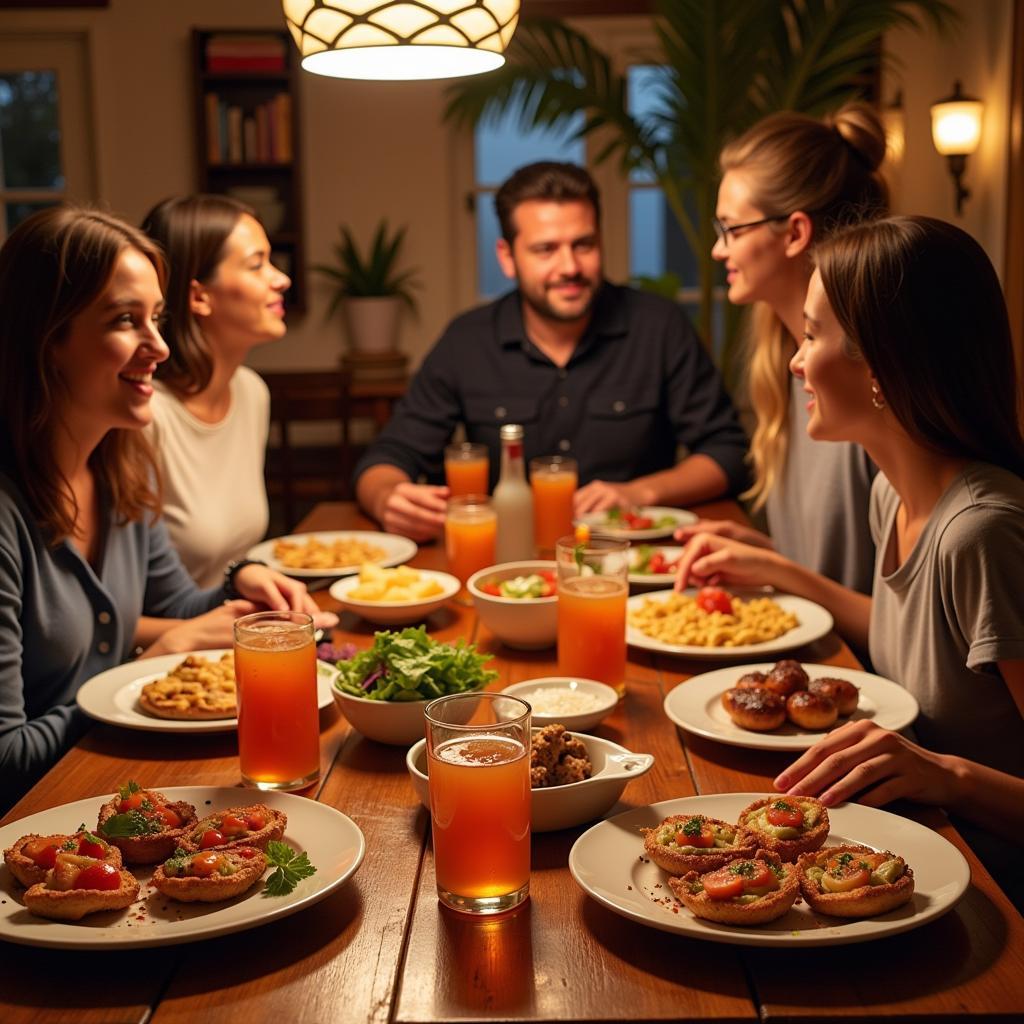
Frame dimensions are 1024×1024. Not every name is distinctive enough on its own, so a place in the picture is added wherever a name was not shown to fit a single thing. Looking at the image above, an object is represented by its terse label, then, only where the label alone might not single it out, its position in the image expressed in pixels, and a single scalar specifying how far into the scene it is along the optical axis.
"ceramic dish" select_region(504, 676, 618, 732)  1.47
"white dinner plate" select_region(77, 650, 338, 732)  1.54
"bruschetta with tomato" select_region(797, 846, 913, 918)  1.05
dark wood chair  4.46
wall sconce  4.89
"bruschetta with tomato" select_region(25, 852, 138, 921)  1.06
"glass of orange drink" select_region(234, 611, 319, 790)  1.38
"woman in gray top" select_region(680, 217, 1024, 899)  1.55
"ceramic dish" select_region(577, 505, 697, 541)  2.61
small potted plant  5.87
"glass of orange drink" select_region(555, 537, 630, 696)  1.69
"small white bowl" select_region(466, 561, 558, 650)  1.85
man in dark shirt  3.39
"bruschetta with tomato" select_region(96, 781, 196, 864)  1.17
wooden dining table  0.97
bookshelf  5.67
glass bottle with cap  2.35
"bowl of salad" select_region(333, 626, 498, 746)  1.46
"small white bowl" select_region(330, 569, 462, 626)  2.00
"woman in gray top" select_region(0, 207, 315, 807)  1.88
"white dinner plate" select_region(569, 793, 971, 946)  1.03
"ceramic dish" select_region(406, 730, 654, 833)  1.24
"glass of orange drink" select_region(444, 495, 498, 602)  2.27
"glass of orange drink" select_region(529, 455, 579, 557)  2.53
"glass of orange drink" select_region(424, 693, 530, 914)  1.13
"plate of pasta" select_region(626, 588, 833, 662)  1.84
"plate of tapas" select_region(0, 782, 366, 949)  1.05
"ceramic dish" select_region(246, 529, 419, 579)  2.33
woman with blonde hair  2.46
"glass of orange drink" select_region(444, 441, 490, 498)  2.70
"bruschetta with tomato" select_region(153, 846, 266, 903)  1.09
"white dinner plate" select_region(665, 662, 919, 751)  1.46
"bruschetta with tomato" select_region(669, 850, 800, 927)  1.04
